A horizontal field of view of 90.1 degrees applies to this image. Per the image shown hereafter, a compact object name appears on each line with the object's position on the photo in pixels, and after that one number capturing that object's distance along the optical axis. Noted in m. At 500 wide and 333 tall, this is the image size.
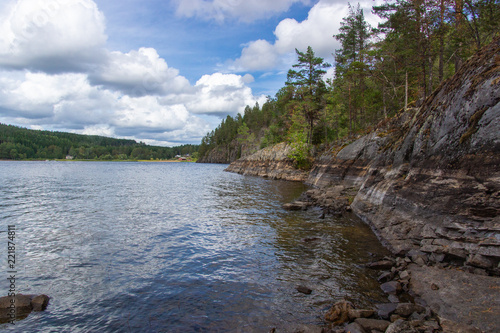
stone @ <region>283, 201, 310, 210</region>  22.02
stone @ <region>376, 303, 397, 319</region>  6.94
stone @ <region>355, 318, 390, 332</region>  6.33
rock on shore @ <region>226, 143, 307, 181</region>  52.38
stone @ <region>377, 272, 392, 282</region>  9.13
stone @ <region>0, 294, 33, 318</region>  7.45
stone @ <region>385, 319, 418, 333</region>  5.82
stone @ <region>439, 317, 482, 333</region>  5.72
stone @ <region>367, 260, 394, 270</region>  10.07
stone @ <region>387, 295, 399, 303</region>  7.75
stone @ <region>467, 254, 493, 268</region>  7.90
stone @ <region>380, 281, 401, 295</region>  8.29
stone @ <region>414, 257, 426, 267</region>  9.52
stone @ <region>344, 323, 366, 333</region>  6.16
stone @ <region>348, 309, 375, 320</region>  6.88
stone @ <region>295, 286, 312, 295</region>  8.51
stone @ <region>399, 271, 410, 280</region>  8.86
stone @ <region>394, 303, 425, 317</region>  6.80
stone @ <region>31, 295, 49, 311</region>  7.83
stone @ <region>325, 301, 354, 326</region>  6.90
